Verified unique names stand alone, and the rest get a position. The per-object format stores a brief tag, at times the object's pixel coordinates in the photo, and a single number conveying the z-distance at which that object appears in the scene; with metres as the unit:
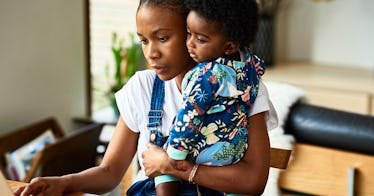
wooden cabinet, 3.71
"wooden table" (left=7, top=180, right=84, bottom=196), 1.41
